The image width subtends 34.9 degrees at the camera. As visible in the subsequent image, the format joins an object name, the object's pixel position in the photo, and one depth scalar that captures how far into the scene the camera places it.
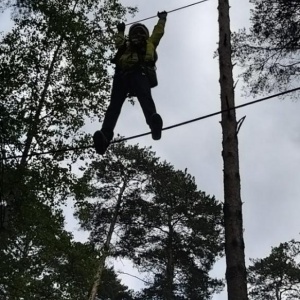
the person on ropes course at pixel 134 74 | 5.36
